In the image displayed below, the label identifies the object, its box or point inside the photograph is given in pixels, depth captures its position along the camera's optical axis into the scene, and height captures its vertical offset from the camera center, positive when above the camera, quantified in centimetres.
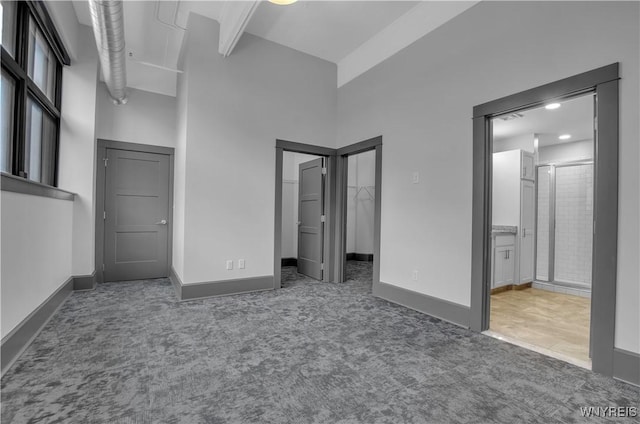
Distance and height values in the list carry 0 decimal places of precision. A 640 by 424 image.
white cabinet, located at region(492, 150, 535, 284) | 494 +25
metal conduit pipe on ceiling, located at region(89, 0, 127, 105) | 271 +177
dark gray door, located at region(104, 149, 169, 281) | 496 -11
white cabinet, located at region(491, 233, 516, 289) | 460 -68
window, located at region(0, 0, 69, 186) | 257 +116
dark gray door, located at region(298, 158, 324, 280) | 517 -10
